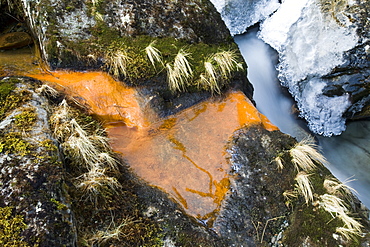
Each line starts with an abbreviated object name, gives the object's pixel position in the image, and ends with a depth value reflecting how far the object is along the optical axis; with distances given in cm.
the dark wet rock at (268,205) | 411
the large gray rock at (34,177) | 312
